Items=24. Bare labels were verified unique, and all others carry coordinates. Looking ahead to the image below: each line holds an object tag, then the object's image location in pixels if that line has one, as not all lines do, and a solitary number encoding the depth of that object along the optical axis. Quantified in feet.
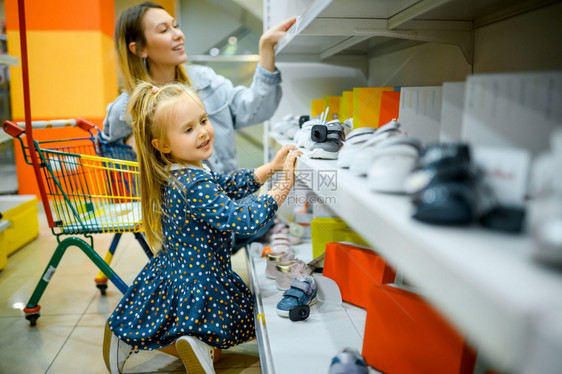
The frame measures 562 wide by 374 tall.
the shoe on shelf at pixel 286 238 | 6.33
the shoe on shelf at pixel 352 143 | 2.83
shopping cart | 5.12
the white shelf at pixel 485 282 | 1.03
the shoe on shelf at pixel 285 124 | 6.08
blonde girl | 4.08
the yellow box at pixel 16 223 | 7.93
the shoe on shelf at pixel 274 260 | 5.38
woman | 4.73
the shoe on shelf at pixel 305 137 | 4.12
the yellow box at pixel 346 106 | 4.82
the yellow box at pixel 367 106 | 3.90
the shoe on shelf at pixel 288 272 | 5.00
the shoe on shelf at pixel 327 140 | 3.55
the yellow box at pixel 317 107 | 6.27
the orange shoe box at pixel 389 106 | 3.43
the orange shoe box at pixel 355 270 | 4.07
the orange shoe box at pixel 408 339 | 2.77
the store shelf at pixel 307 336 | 3.54
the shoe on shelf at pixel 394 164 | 1.95
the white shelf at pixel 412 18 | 3.16
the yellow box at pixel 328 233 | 4.98
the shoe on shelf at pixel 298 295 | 4.31
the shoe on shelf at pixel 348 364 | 3.04
